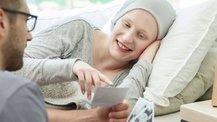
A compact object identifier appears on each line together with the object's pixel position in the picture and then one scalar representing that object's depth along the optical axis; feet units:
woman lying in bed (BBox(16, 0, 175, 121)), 5.52
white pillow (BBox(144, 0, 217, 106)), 5.35
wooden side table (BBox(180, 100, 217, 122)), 4.44
